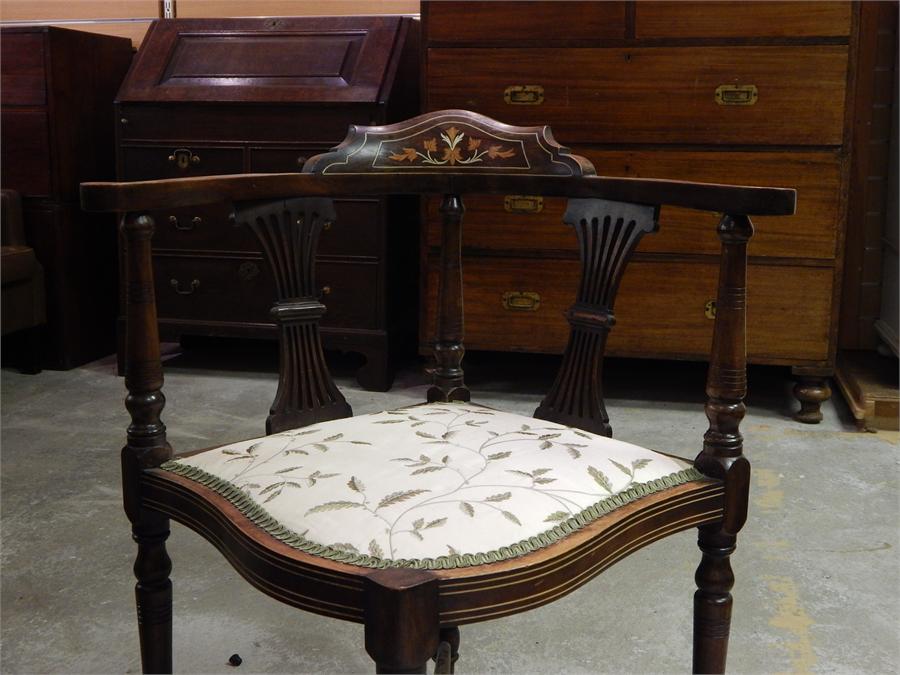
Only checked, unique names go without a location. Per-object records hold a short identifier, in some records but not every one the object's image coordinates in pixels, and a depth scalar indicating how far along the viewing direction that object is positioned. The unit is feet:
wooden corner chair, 3.21
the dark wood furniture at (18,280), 10.39
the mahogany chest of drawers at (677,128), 9.11
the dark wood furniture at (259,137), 10.23
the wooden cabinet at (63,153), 10.75
